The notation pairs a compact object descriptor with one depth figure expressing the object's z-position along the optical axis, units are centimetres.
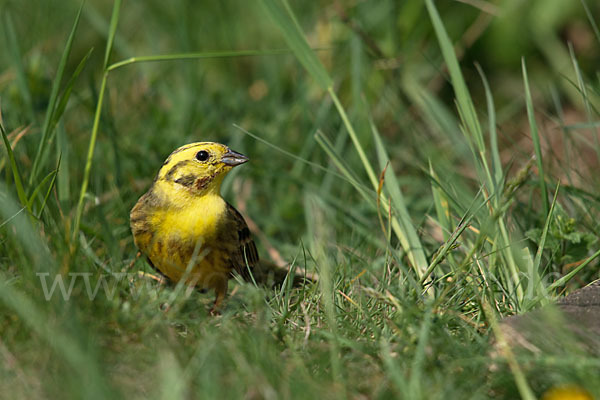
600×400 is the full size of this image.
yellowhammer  550
